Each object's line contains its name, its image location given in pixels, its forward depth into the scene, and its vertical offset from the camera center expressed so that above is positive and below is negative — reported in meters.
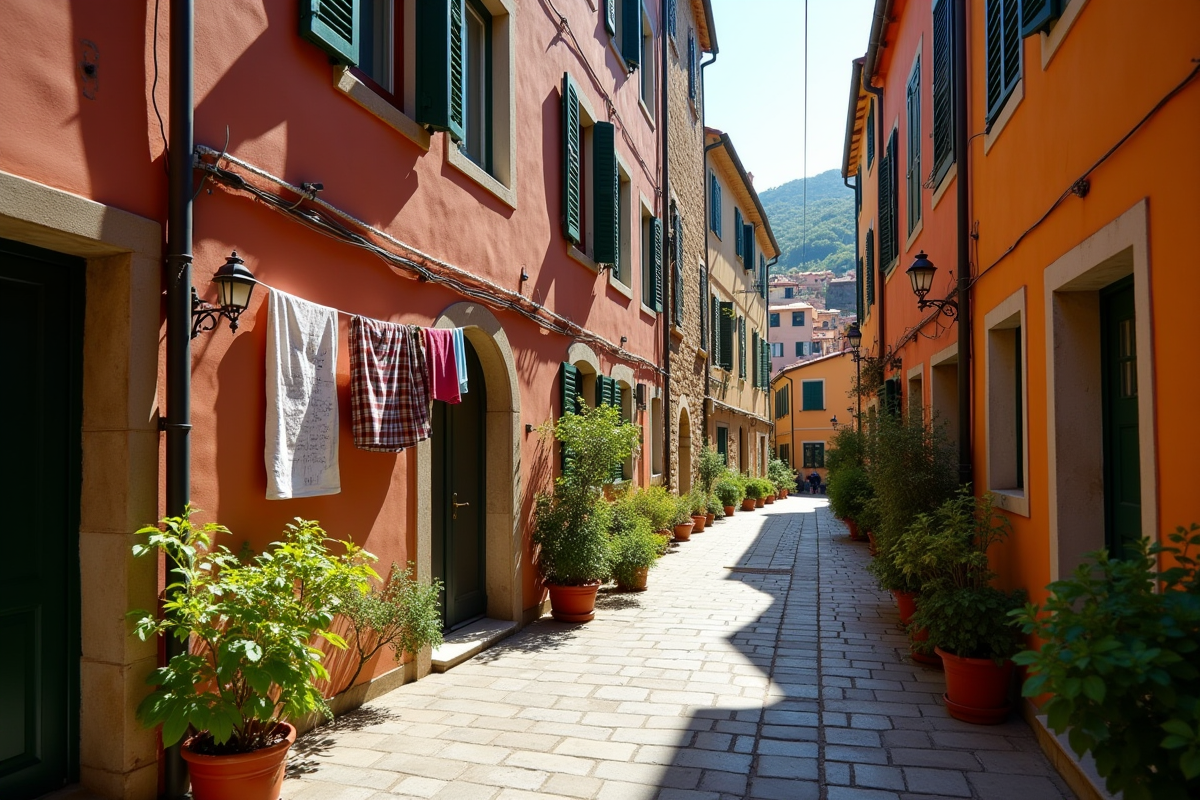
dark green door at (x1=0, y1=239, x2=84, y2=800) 3.19 -0.35
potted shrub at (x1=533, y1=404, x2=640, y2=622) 7.45 -0.90
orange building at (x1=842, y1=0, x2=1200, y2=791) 3.04 +0.83
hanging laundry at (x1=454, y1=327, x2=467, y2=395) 5.67 +0.50
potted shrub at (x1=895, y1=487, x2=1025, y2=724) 4.70 -1.21
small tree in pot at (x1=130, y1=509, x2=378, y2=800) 3.18 -0.94
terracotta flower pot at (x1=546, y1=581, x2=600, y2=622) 7.44 -1.67
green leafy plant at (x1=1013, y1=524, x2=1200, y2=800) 2.12 -0.74
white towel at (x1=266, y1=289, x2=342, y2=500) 4.15 +0.16
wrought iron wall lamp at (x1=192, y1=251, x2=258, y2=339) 3.64 +0.63
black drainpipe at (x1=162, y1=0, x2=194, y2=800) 3.50 +0.73
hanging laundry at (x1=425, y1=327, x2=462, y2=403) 5.43 +0.44
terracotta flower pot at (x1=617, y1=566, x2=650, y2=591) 8.94 -1.79
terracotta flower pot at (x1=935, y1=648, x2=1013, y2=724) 4.69 -1.60
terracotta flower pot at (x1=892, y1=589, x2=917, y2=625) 6.89 -1.61
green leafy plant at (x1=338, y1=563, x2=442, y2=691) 4.72 -1.18
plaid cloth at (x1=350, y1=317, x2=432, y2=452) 4.80 +0.26
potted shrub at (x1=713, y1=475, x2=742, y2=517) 17.70 -1.57
